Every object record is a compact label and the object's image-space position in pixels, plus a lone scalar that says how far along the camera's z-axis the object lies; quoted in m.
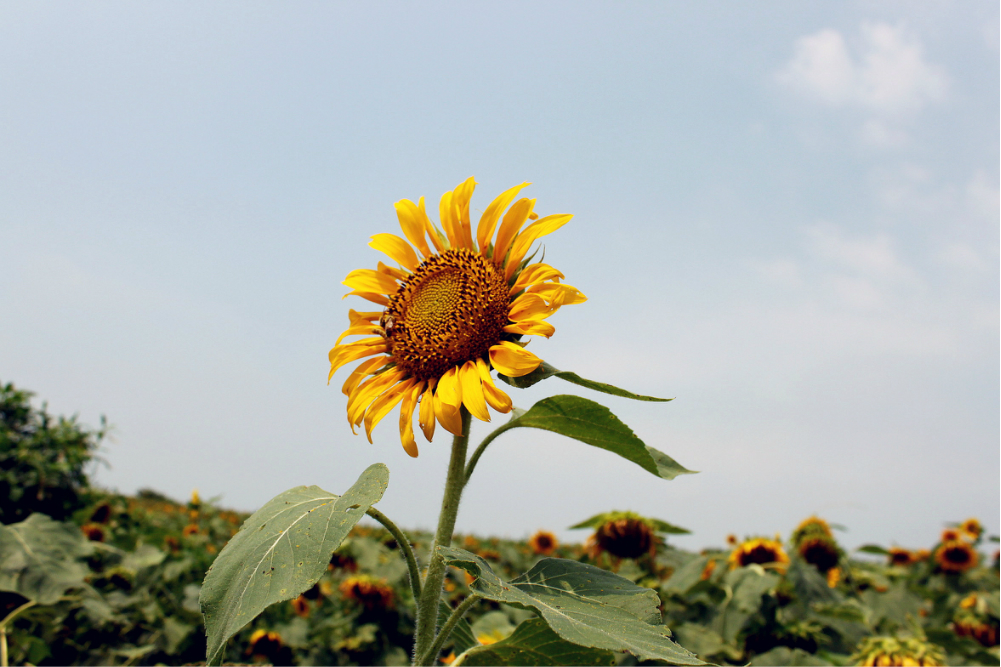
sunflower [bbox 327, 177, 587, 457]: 0.65
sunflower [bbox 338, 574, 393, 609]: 1.45
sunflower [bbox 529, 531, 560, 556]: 5.47
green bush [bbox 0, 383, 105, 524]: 1.77
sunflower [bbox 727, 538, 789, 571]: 1.50
